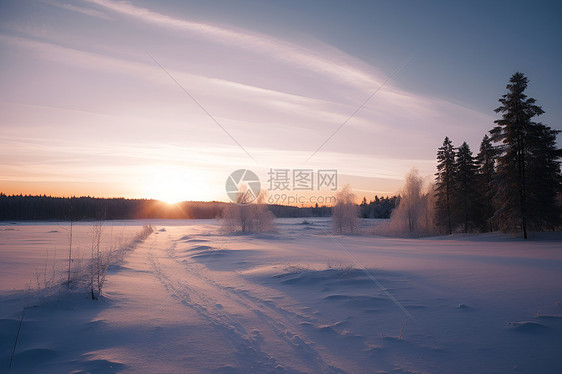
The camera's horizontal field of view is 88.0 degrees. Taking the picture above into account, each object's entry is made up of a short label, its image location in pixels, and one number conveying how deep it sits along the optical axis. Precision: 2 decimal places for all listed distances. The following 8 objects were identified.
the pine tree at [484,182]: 37.81
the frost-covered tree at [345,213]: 48.66
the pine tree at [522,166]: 24.94
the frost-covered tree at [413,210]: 44.12
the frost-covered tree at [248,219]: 44.47
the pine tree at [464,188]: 37.94
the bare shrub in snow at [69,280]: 8.05
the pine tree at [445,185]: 39.25
